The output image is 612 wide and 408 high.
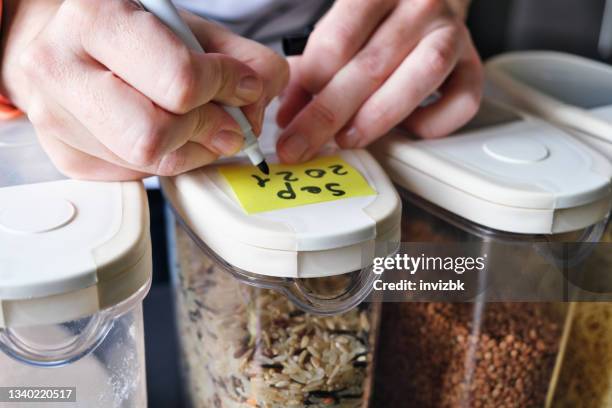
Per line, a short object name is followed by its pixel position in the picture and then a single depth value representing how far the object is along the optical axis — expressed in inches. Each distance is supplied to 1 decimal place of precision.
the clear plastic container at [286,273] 19.6
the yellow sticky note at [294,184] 20.7
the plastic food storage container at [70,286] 17.3
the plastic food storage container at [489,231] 22.3
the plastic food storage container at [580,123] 25.8
